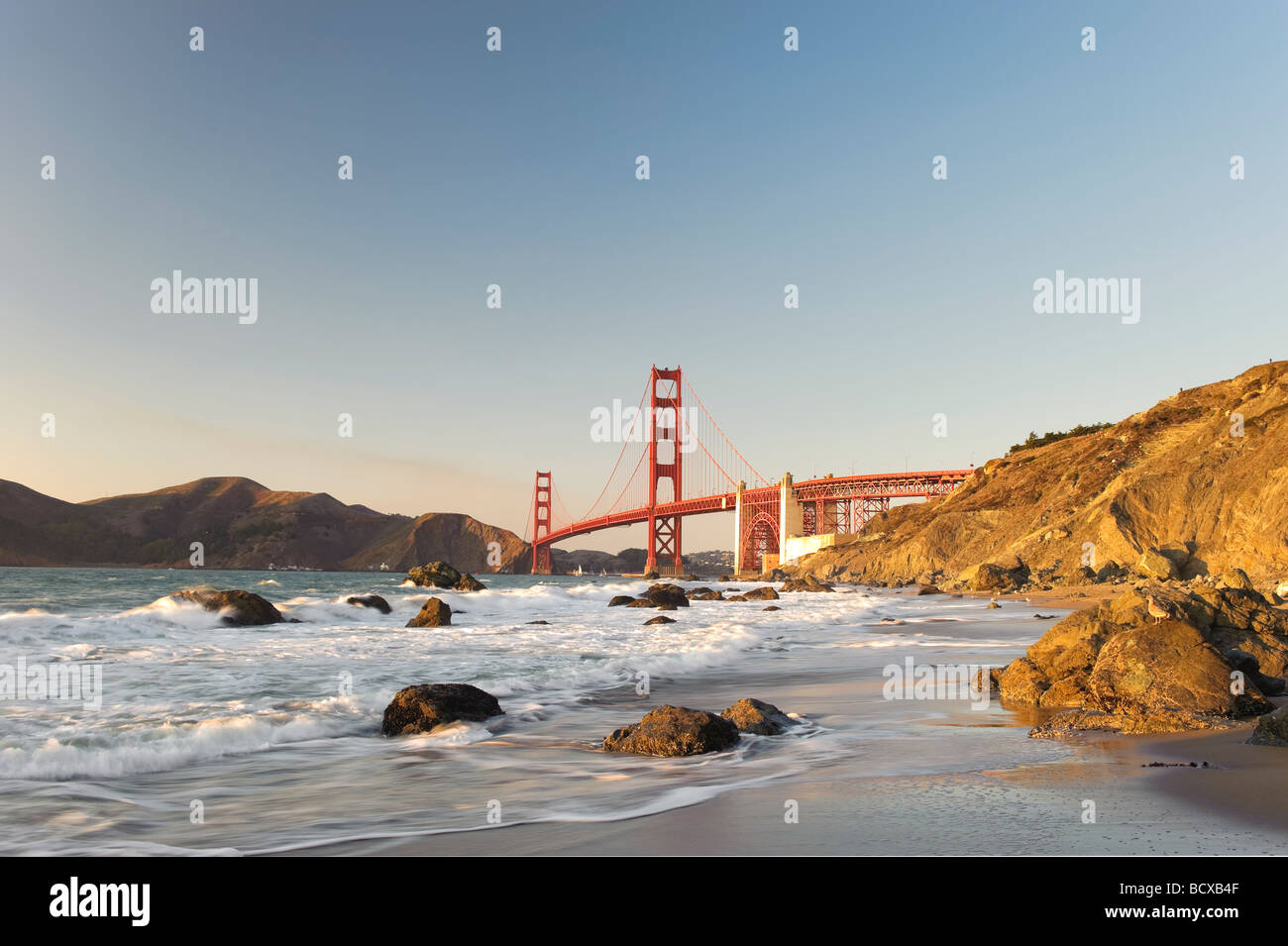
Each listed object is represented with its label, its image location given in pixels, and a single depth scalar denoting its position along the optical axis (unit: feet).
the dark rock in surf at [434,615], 73.46
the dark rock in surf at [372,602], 90.68
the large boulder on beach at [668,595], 110.11
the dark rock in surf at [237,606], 70.49
